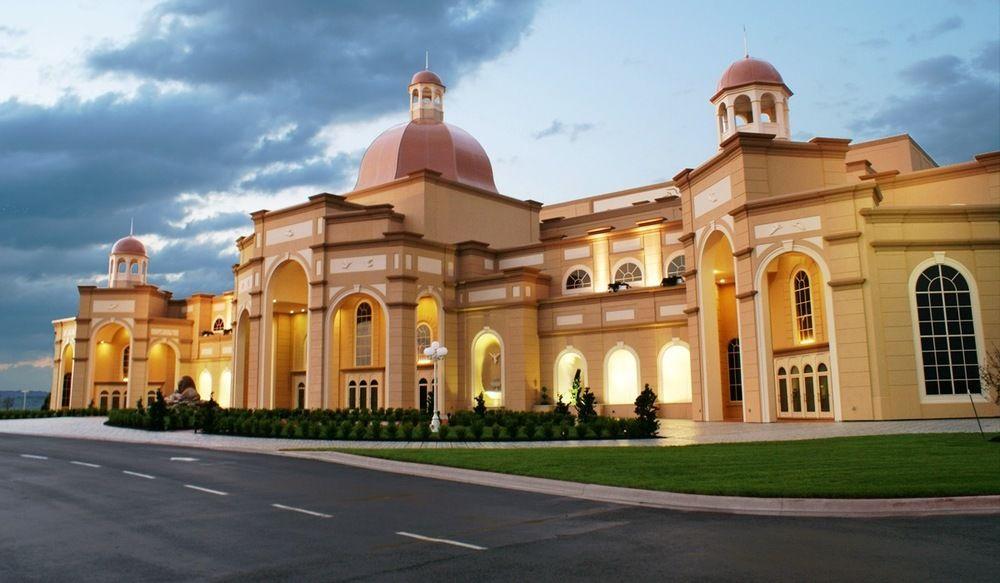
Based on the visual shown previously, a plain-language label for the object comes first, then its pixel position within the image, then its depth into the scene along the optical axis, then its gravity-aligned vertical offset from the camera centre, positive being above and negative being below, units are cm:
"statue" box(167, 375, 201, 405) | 4053 +62
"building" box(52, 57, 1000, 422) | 2630 +519
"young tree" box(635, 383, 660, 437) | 2297 -57
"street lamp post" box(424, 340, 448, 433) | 2759 +181
